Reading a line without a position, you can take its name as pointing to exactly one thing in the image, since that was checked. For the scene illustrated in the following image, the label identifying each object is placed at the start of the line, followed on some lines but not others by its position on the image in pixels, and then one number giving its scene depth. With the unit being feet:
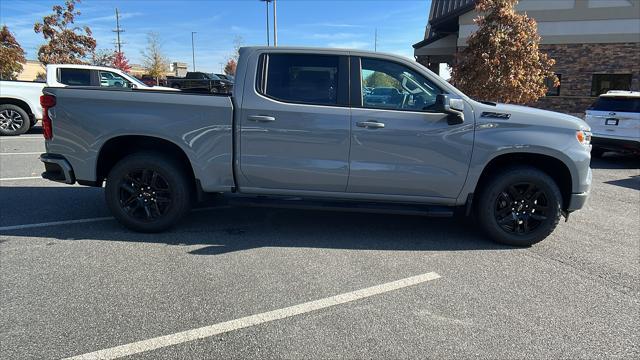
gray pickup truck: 14.40
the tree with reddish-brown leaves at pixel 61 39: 89.76
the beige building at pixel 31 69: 192.96
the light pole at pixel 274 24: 125.90
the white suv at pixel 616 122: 31.89
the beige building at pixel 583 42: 56.03
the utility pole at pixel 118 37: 170.47
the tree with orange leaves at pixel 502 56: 39.96
